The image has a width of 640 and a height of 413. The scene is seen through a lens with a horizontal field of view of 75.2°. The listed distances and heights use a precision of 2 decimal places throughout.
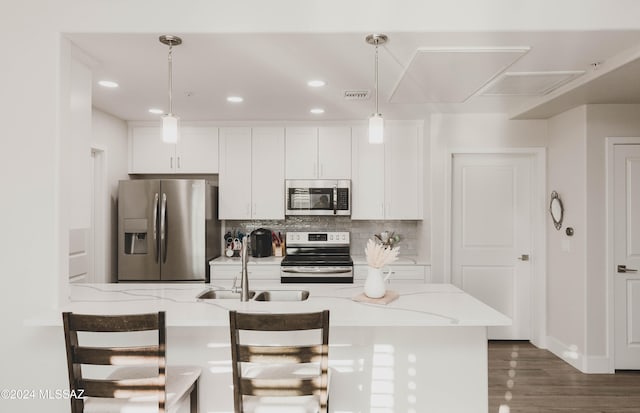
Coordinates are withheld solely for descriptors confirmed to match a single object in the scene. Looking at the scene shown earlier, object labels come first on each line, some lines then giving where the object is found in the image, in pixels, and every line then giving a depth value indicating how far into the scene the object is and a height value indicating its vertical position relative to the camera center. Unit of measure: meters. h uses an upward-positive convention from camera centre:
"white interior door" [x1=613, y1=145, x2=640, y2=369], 3.64 -0.40
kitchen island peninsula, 2.21 -0.81
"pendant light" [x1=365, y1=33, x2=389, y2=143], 2.25 +0.46
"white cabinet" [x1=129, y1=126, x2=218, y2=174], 4.58 +0.62
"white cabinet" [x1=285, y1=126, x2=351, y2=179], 4.58 +0.61
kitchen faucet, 2.38 -0.43
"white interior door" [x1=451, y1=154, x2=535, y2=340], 4.45 -0.24
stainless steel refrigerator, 4.12 -0.22
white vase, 2.34 -0.43
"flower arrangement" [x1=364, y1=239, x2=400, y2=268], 2.32 -0.27
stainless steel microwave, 4.49 +0.12
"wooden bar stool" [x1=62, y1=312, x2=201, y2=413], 1.65 -0.63
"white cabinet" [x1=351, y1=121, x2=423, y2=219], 4.54 +0.39
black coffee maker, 4.66 -0.39
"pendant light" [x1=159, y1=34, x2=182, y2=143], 2.22 +0.44
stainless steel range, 4.24 -0.53
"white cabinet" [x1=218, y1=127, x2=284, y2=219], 4.59 +0.38
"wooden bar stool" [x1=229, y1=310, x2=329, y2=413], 1.65 -0.64
